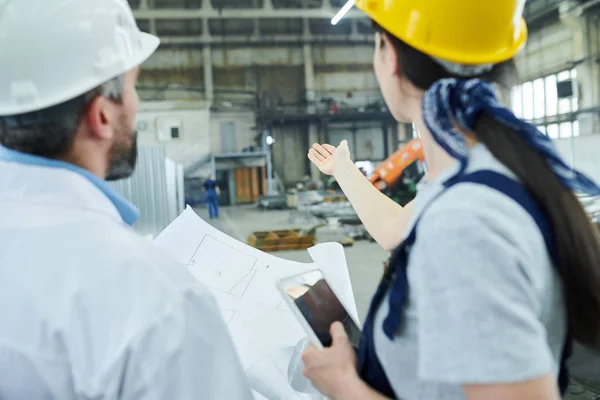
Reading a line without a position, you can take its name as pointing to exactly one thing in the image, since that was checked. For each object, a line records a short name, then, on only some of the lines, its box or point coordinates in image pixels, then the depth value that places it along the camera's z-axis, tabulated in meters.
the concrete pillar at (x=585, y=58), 12.08
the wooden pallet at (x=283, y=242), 8.66
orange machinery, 7.94
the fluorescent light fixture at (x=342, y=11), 10.46
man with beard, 0.75
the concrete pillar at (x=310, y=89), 18.81
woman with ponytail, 0.67
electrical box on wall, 17.73
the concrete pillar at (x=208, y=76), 18.02
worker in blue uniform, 13.79
